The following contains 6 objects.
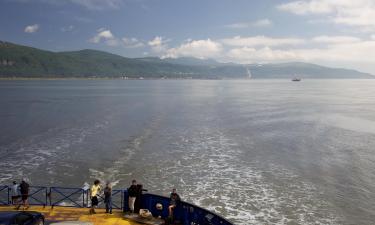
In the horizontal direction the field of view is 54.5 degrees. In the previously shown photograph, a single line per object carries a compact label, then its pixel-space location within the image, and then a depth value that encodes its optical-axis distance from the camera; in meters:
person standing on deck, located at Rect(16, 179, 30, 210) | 20.25
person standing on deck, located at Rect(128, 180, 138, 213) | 18.94
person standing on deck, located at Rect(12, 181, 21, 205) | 20.48
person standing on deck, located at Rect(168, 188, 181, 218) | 17.95
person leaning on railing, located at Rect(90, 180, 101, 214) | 19.20
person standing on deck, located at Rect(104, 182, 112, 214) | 19.19
